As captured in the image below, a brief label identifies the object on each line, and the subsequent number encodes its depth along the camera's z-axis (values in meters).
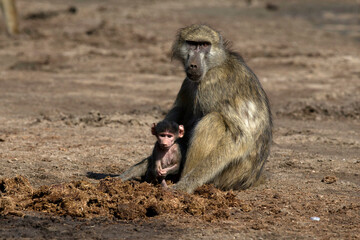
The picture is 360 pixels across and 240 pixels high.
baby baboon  12.55
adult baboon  12.36
